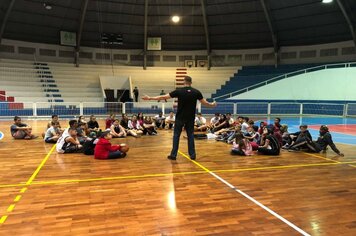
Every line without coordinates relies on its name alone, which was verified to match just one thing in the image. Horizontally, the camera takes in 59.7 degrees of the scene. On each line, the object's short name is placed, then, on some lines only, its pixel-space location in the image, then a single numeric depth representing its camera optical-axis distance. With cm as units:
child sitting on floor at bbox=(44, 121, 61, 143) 1003
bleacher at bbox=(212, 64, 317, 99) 2684
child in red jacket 750
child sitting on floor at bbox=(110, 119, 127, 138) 1159
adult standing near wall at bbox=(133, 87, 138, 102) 2462
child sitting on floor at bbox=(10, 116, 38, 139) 1077
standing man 709
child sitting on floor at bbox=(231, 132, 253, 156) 816
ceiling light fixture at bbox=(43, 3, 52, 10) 2214
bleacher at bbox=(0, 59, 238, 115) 2087
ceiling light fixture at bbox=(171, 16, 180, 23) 2459
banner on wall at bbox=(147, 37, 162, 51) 2794
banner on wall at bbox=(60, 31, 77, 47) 2580
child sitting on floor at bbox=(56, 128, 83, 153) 820
